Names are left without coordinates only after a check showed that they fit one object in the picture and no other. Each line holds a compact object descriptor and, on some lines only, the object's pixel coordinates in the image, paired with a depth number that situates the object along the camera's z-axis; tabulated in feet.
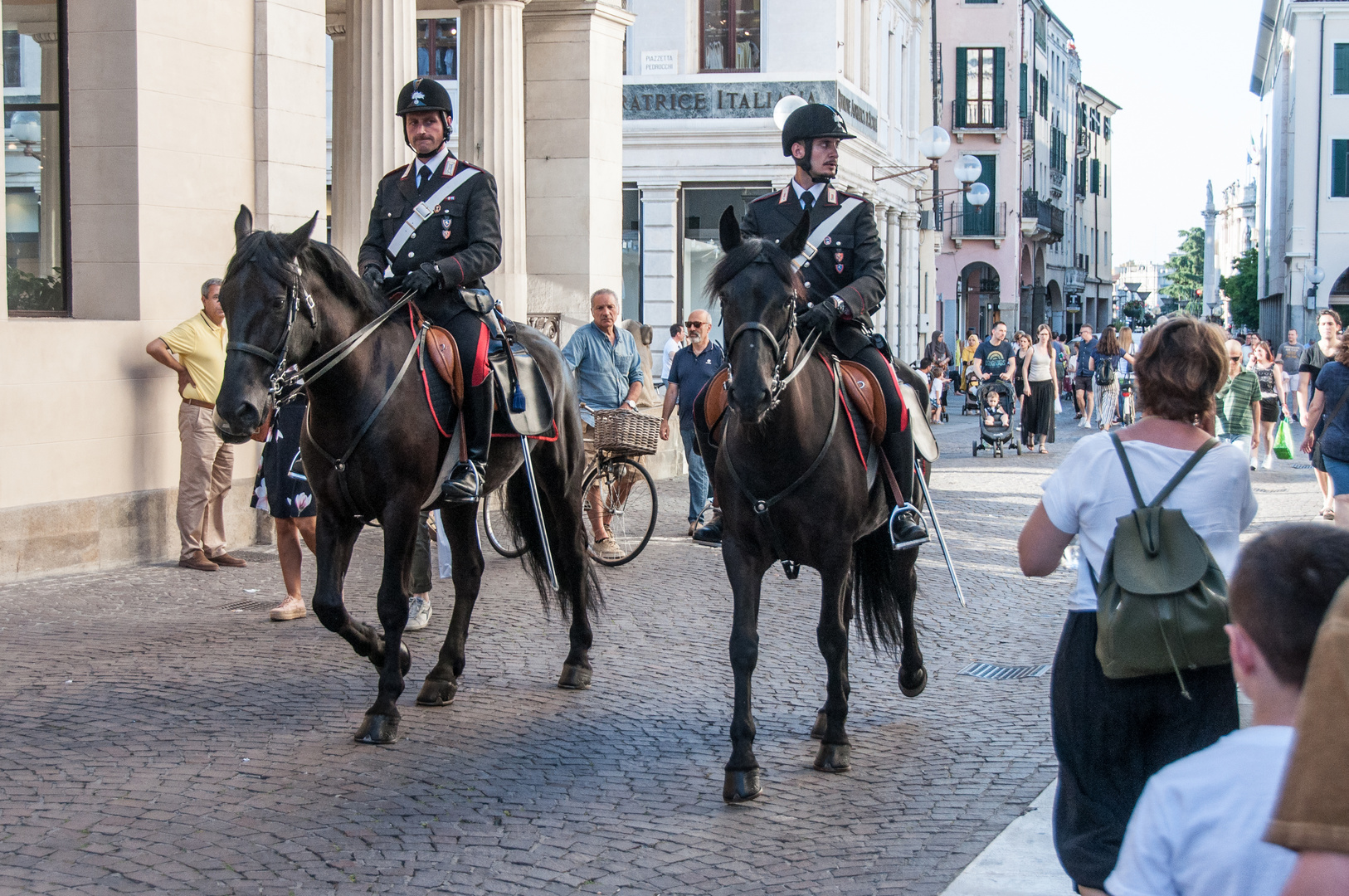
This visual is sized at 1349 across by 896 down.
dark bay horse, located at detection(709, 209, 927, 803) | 17.69
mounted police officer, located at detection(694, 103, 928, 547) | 20.97
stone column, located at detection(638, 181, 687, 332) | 99.35
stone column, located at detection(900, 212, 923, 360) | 132.46
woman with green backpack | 10.87
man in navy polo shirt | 41.96
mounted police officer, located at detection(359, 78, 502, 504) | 23.18
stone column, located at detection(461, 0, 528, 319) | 54.54
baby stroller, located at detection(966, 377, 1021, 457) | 72.59
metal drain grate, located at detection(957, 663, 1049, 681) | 25.02
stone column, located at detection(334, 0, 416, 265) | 47.50
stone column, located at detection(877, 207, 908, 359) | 126.62
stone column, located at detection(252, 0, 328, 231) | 41.19
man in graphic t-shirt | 72.90
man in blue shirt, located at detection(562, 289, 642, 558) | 40.11
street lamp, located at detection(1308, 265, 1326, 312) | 173.17
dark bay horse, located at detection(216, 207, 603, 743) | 19.34
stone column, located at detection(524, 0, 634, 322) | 59.62
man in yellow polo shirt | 36.65
